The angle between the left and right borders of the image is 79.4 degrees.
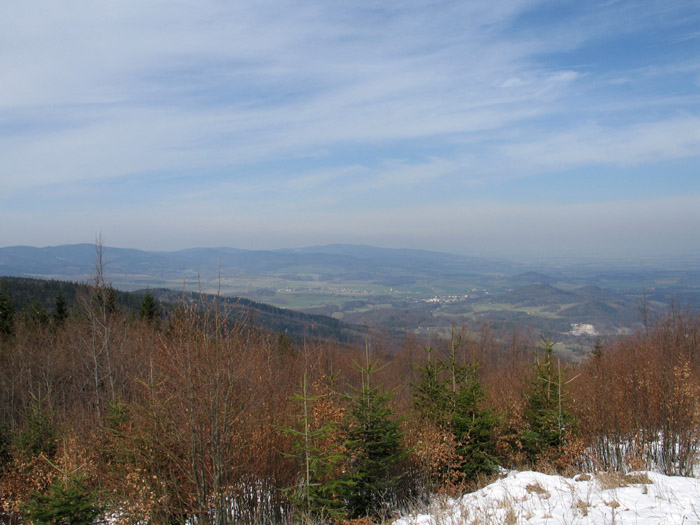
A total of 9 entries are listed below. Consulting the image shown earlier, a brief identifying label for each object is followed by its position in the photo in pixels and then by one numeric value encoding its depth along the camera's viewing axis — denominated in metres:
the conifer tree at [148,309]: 39.41
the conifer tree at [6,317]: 34.31
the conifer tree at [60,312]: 39.97
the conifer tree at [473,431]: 14.26
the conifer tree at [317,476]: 10.09
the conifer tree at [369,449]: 11.48
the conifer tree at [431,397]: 14.98
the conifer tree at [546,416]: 14.41
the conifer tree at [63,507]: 8.77
